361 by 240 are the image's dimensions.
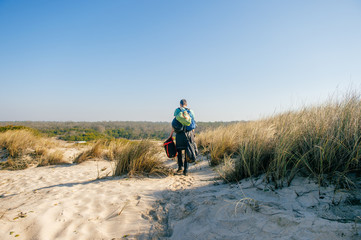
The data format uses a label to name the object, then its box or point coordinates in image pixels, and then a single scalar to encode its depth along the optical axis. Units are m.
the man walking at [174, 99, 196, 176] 4.58
